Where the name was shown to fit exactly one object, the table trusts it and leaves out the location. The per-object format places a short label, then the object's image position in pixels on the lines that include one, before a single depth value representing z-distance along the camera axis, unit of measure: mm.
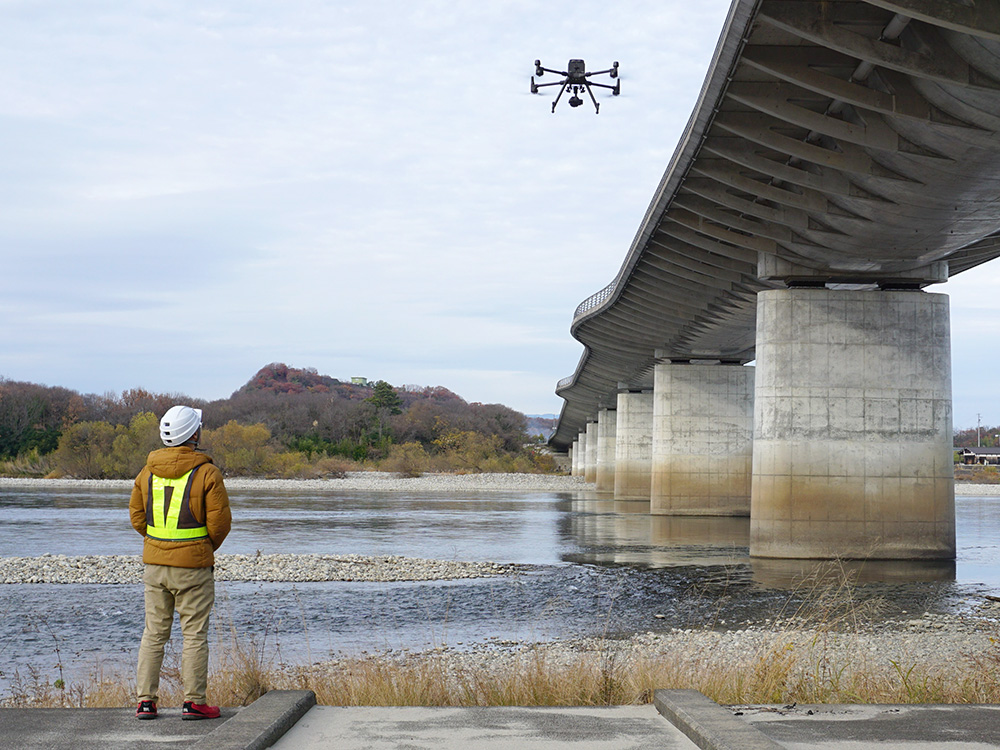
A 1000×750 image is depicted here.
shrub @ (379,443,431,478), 104188
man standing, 7105
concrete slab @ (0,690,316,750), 6160
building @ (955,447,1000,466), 161250
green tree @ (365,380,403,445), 138000
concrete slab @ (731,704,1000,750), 6246
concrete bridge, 14906
